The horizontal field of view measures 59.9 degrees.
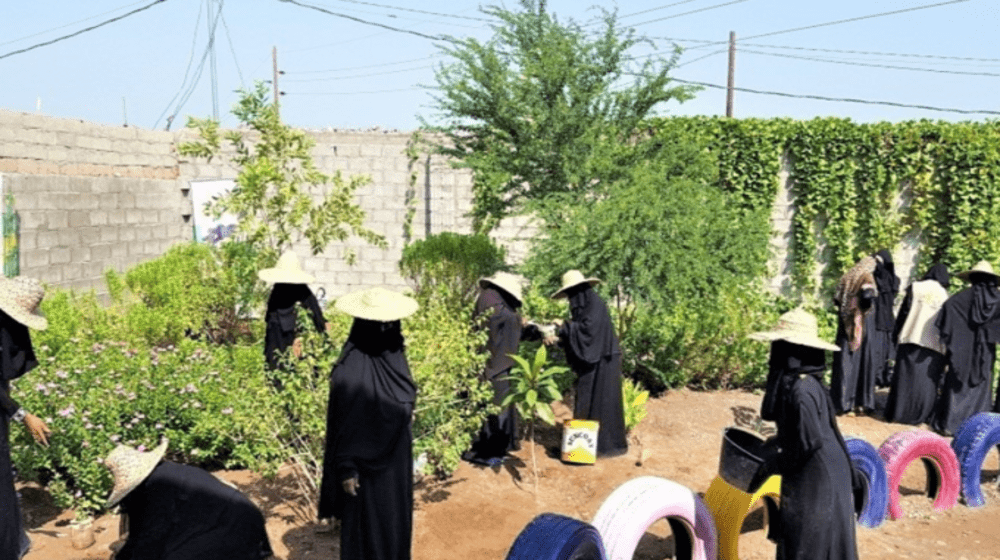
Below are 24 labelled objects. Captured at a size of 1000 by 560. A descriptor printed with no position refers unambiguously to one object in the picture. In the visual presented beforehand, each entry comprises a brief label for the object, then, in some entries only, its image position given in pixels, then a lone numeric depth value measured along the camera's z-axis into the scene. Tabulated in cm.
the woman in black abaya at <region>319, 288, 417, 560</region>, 457
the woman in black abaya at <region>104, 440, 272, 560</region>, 376
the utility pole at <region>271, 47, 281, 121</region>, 4066
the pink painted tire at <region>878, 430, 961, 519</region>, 670
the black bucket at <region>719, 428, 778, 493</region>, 520
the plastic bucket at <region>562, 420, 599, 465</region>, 758
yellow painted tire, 549
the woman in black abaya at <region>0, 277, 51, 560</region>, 483
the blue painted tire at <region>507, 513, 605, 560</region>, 419
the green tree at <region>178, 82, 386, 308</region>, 941
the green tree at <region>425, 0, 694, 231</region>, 1016
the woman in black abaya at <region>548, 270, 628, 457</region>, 775
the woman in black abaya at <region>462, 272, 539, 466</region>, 755
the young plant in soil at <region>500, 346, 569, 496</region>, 708
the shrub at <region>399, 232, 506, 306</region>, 1165
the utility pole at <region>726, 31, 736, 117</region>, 2378
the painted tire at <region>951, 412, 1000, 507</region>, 716
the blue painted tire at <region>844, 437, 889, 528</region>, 622
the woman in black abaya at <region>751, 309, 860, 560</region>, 471
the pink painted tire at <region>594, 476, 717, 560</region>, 490
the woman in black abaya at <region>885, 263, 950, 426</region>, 936
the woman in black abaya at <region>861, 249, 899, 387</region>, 970
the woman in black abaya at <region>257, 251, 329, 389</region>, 746
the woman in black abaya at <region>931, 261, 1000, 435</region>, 885
